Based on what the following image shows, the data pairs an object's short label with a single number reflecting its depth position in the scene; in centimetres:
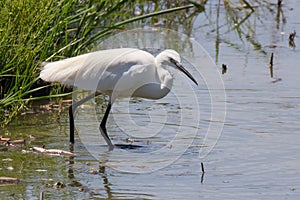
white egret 1426
